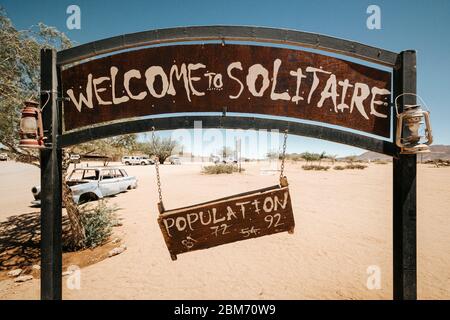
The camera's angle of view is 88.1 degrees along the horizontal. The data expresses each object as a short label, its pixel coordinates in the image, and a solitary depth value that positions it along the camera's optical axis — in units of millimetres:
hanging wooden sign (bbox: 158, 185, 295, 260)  2285
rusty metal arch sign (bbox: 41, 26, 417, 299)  2465
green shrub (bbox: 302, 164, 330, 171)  32594
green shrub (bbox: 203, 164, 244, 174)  27155
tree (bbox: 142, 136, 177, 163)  50344
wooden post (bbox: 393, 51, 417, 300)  2406
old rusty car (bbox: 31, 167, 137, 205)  9977
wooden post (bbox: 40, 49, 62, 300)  2482
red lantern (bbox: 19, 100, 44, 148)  2291
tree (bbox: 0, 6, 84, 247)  5355
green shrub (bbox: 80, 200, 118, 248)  6250
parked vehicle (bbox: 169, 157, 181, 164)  53656
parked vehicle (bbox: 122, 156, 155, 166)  46531
